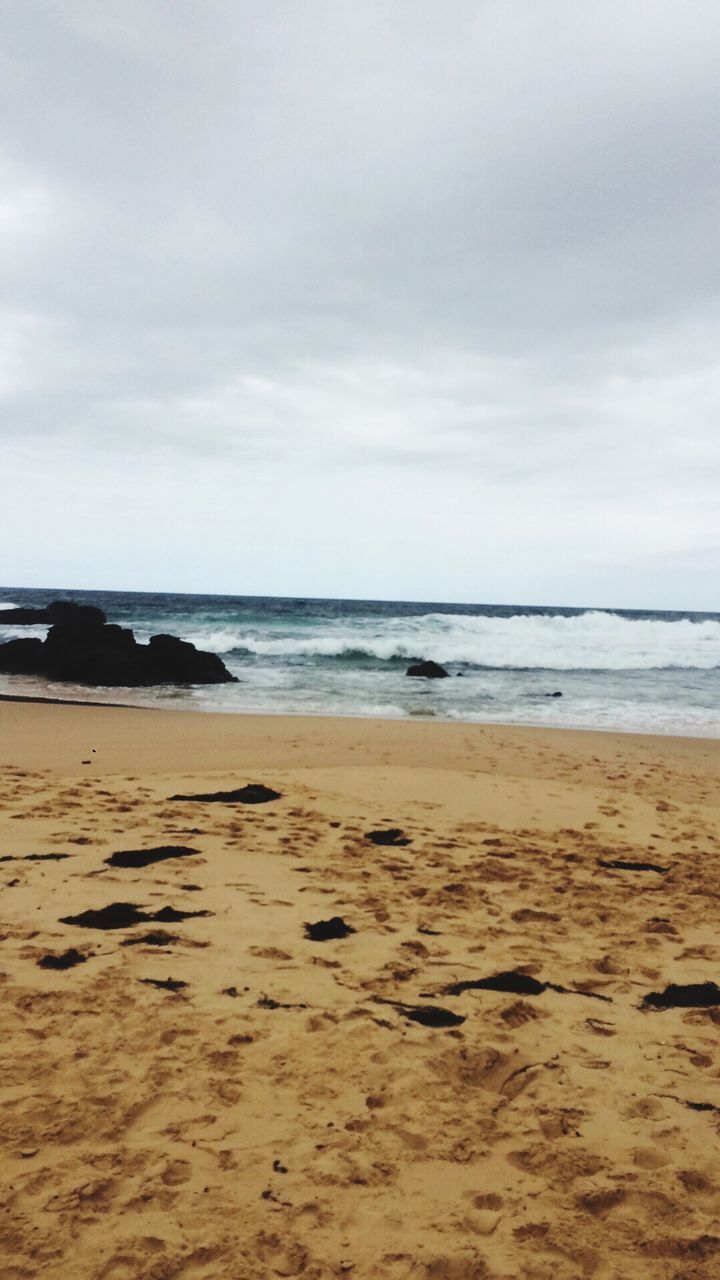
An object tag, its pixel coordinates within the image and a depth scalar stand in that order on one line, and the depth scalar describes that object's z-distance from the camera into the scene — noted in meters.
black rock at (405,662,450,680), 21.94
